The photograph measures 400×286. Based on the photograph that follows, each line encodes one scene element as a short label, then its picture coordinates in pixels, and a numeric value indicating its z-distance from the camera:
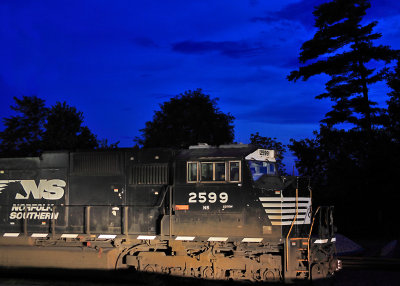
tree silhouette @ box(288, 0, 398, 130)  28.83
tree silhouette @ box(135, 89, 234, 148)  32.34
